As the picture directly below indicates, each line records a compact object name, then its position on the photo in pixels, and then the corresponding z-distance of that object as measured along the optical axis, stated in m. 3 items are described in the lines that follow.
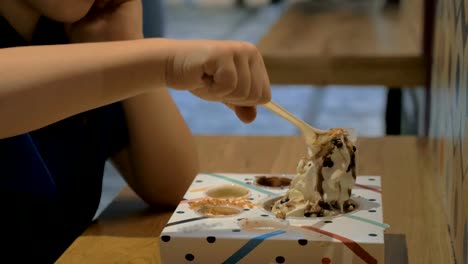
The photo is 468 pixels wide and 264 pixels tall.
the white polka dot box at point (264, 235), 0.90
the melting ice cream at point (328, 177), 0.98
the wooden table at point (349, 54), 1.81
